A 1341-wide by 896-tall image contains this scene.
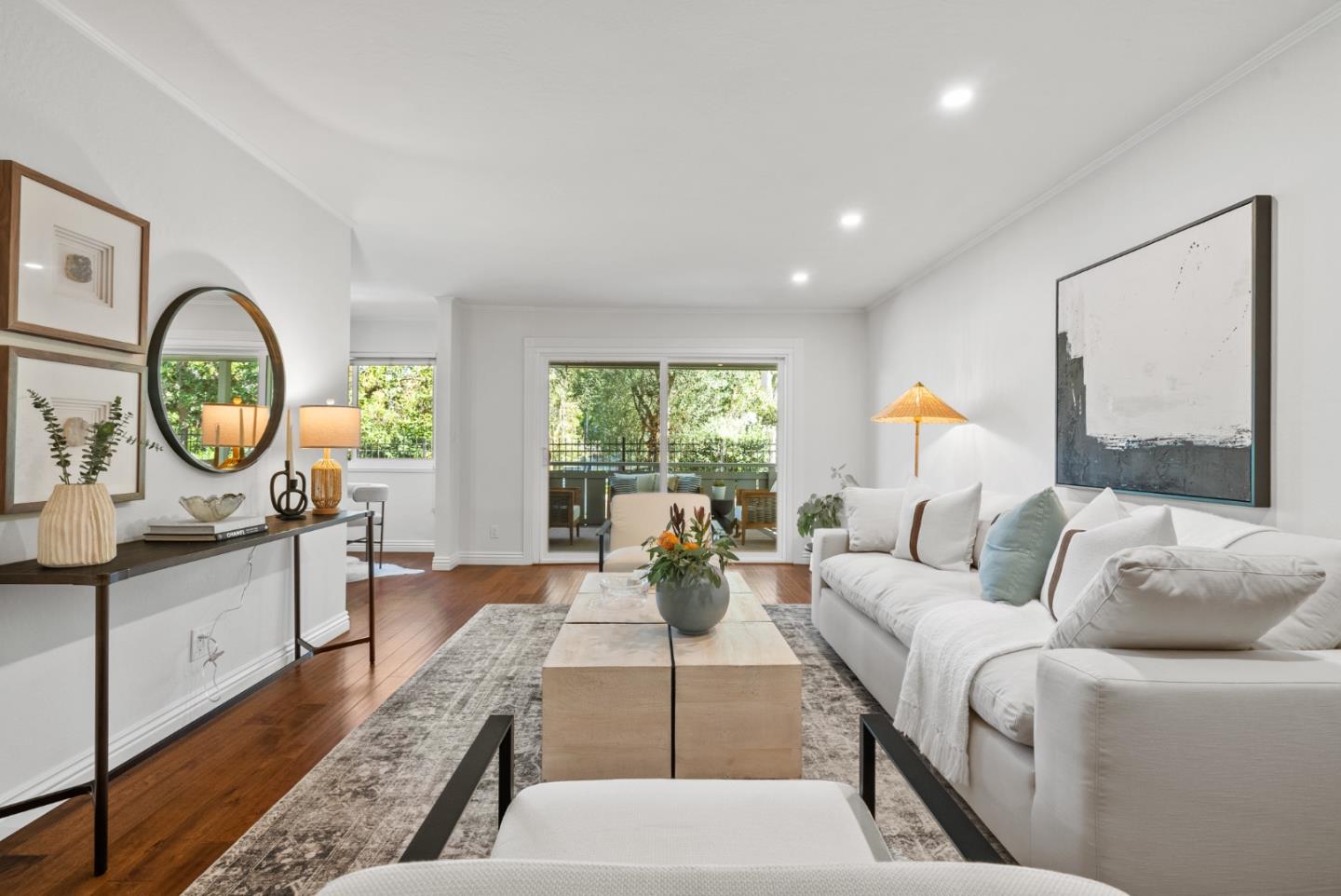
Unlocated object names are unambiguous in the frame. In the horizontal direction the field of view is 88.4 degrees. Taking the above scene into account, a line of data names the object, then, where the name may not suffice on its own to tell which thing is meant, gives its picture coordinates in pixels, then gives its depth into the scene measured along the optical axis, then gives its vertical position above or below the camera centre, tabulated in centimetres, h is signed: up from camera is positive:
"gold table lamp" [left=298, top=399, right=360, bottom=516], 347 +6
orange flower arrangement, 239 -38
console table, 183 -40
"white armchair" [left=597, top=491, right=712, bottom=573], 487 -46
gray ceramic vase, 240 -54
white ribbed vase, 191 -22
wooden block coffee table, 207 -81
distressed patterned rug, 185 -110
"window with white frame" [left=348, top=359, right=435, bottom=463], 721 +45
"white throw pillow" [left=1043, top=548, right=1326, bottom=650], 146 -30
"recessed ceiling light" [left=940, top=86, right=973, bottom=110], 250 +131
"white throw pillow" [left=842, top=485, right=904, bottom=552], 389 -38
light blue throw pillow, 261 -38
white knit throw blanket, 204 -67
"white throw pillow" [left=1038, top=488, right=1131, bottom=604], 249 -23
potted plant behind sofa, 557 -51
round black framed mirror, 267 +30
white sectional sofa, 138 -65
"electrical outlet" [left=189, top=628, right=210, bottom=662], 280 -80
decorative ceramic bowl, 255 -22
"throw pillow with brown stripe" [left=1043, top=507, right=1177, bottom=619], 203 -31
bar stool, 615 -39
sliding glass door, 657 +11
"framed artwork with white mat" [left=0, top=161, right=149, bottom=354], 197 +58
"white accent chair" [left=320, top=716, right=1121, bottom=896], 51 -61
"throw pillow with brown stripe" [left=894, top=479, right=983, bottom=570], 337 -39
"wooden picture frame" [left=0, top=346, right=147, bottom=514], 196 +5
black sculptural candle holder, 328 -23
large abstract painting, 227 +34
